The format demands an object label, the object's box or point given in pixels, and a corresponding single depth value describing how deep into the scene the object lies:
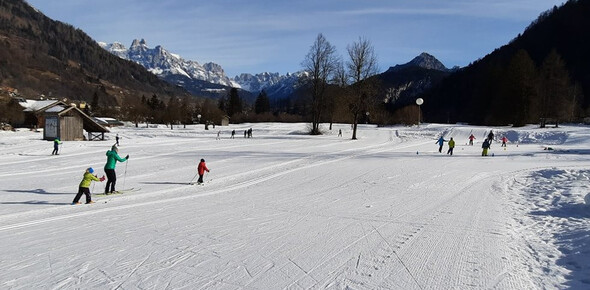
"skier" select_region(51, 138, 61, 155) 26.90
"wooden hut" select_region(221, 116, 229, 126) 94.50
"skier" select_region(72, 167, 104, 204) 11.88
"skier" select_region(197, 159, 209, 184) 16.00
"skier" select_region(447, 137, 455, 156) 28.50
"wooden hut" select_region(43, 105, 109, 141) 39.47
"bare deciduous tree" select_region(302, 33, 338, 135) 53.44
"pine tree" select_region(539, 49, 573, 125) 51.25
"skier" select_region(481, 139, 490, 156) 27.50
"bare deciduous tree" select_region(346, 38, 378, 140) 45.25
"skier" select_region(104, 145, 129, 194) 13.80
